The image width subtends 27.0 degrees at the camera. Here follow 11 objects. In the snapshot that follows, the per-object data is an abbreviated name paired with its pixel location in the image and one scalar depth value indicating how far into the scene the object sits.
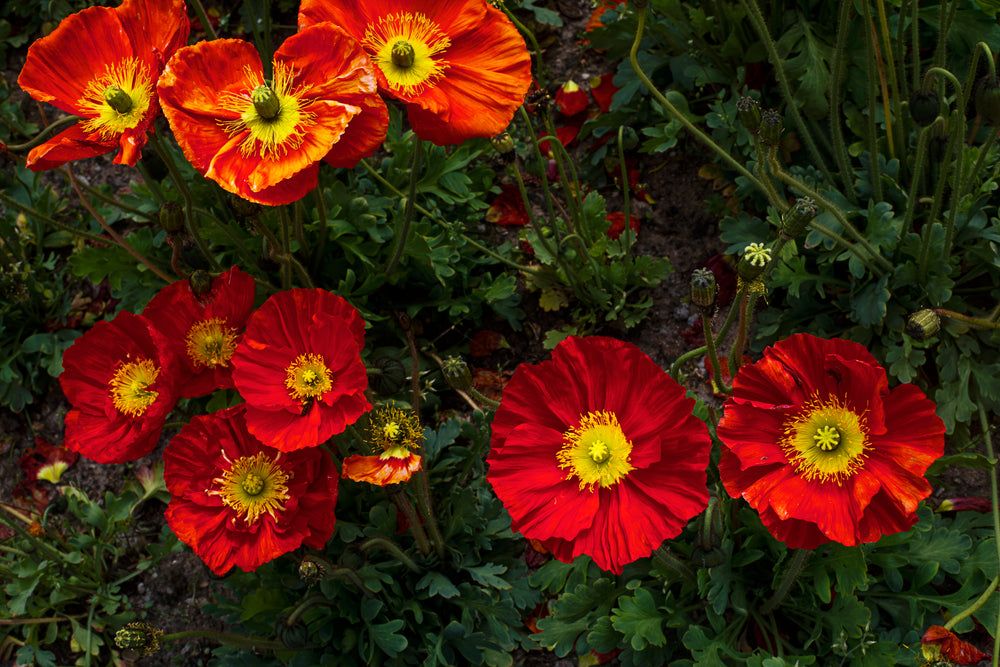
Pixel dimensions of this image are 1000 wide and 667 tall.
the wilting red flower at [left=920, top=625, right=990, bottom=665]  0.90
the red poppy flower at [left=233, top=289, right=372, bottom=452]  0.86
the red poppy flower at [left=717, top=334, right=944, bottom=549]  0.81
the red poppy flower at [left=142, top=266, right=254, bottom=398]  0.90
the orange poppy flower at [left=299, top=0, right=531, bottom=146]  0.86
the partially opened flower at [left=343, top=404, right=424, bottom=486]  0.85
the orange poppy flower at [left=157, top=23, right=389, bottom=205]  0.83
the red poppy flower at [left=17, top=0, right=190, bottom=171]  0.86
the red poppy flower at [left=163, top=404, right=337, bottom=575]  0.87
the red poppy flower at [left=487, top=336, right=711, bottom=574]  0.83
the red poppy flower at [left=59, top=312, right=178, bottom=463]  0.89
